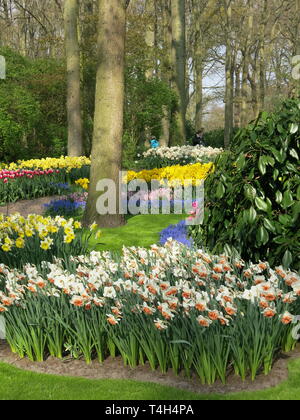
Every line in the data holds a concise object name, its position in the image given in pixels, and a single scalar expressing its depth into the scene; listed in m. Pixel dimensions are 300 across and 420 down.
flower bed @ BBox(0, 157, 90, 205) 10.84
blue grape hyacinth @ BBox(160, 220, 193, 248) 6.52
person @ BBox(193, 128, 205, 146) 19.77
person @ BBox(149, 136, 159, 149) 20.03
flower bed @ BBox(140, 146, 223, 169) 14.27
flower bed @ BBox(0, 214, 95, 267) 4.92
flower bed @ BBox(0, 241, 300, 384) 3.17
